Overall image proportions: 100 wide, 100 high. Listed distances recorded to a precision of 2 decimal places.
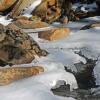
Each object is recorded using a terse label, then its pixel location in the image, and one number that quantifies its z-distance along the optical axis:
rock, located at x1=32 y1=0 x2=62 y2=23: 12.07
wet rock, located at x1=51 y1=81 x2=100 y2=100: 5.54
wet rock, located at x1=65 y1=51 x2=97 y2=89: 6.11
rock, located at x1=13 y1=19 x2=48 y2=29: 11.08
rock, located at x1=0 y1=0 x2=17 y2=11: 13.17
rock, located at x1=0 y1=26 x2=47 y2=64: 7.12
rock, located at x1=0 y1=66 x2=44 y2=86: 5.95
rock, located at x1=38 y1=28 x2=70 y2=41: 9.24
